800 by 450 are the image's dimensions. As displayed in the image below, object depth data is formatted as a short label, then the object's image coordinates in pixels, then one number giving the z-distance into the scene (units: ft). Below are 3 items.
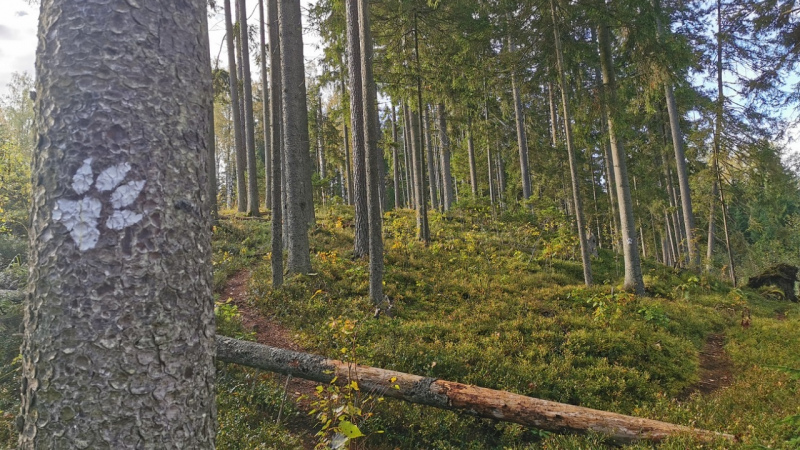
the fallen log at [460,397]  15.65
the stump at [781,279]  47.73
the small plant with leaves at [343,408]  13.19
